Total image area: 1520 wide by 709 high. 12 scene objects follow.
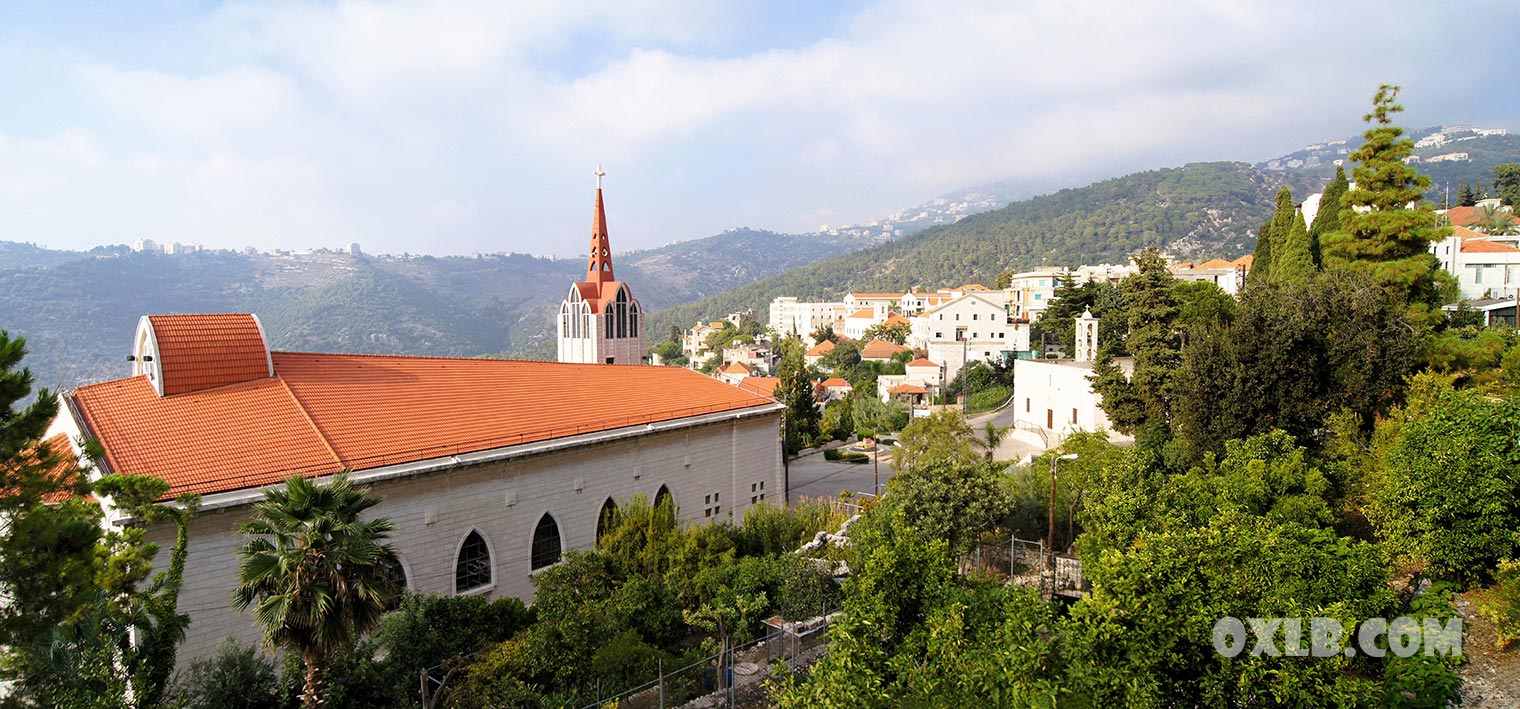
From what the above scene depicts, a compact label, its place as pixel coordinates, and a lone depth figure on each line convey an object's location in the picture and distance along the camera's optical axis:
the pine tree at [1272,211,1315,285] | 39.38
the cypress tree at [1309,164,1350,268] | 43.81
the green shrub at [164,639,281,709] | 13.07
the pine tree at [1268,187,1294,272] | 45.53
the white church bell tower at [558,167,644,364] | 36.97
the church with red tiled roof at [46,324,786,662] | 15.21
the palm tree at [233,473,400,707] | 10.98
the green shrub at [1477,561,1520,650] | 13.10
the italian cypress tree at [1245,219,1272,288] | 48.06
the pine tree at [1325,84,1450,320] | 27.66
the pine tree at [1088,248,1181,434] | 32.53
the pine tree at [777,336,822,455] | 55.88
